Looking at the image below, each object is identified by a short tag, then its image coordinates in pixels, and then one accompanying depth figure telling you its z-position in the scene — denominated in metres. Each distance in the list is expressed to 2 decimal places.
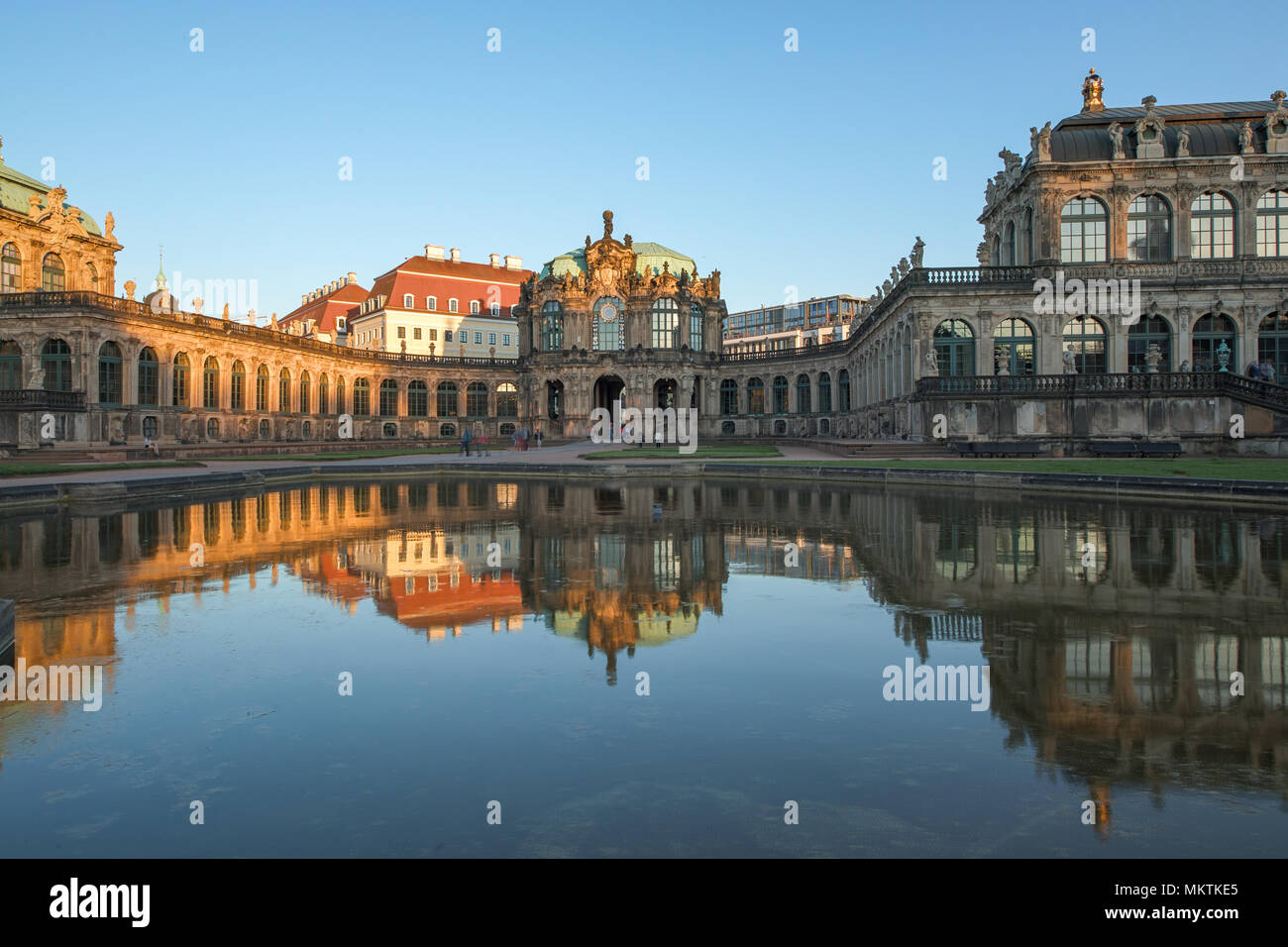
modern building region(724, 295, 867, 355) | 142.00
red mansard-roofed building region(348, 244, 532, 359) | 95.00
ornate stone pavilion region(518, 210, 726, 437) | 78.31
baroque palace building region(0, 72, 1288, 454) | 42.06
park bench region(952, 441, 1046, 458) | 37.00
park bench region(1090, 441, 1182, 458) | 34.91
